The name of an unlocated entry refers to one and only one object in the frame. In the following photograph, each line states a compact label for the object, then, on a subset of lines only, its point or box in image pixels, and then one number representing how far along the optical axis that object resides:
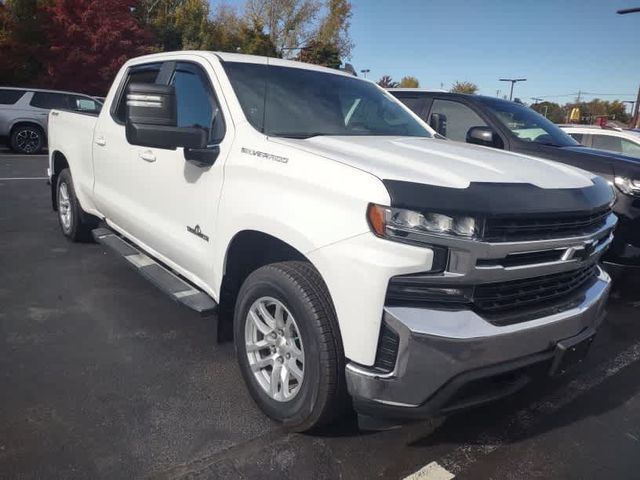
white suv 8.77
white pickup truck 2.07
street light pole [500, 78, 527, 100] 52.08
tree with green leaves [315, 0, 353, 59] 43.91
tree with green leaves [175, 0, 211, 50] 32.72
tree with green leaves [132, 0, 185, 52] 30.45
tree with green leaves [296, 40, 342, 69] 38.66
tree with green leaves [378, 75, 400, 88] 51.56
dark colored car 4.65
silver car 13.49
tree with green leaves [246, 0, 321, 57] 42.75
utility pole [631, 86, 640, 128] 26.54
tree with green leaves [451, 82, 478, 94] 61.47
